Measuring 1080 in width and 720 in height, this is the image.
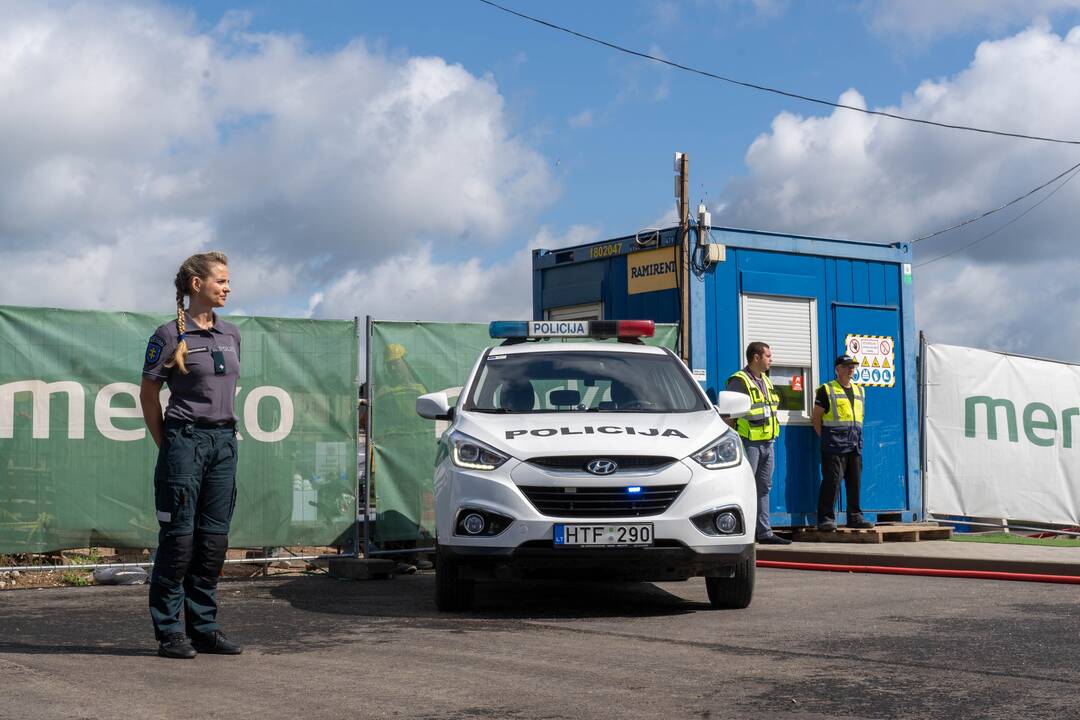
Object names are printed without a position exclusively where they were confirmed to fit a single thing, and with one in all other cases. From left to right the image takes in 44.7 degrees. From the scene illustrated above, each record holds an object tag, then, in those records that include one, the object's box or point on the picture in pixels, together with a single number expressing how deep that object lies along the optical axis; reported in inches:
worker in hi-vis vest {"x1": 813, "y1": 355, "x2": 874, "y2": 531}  535.2
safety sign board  581.6
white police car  309.7
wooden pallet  505.0
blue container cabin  552.4
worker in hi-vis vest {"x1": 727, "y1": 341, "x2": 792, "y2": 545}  504.7
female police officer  254.2
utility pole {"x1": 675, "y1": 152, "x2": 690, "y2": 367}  536.7
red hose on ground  394.9
